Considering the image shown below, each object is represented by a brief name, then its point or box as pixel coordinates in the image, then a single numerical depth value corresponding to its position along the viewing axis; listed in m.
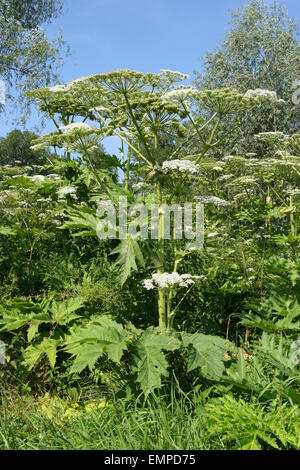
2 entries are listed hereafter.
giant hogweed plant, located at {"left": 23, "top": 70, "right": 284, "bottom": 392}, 2.60
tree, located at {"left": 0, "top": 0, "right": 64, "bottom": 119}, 14.48
